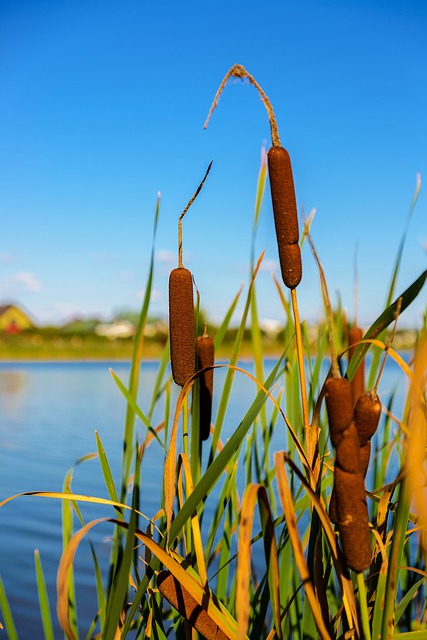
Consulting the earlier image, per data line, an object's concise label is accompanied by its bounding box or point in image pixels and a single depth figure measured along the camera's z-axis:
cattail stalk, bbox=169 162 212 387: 0.89
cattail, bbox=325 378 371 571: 0.70
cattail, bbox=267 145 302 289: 0.83
